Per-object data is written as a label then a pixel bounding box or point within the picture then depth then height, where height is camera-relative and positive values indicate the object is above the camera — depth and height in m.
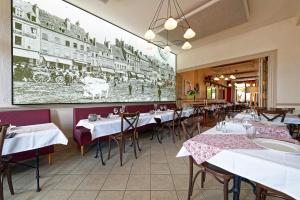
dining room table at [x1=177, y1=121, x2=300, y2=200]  0.92 -0.42
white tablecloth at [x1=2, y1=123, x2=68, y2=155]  1.77 -0.51
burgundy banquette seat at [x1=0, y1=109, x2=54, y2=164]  2.52 -0.36
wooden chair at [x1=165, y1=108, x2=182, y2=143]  4.29 -0.59
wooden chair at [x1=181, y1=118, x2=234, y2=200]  1.35 -0.68
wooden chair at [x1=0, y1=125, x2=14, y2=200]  1.49 -0.75
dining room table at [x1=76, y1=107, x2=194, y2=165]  2.66 -0.50
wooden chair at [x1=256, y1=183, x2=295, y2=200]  1.05 -0.69
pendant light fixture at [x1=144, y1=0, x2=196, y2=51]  2.82 +2.17
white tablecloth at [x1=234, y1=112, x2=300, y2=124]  3.12 -0.43
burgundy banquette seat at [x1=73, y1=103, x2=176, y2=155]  3.09 -0.45
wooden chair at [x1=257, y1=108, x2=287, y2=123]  2.95 -0.31
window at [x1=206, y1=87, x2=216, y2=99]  11.69 +0.51
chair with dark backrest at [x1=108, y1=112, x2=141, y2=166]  2.77 -0.59
